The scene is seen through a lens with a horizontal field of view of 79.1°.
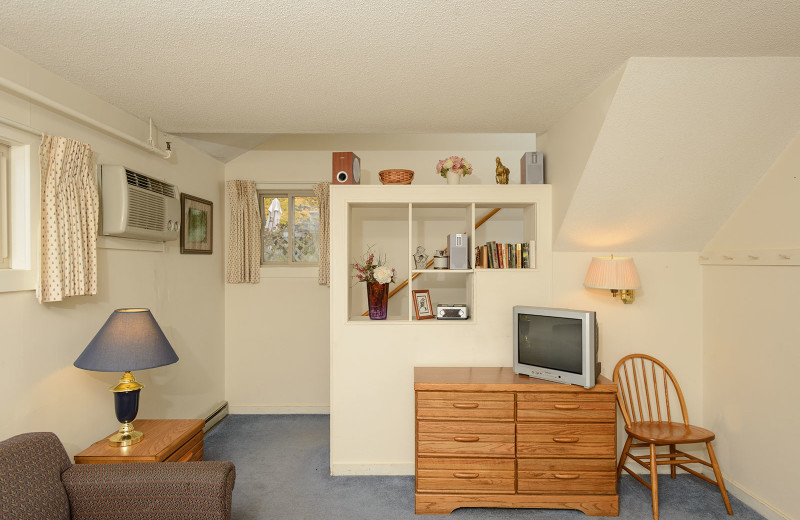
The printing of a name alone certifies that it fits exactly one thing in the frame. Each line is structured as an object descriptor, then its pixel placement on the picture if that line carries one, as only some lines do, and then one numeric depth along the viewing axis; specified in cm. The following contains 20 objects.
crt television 273
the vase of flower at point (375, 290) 326
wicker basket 328
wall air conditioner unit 264
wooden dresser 273
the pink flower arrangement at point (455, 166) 336
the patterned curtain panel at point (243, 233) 435
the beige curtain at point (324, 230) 435
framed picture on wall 370
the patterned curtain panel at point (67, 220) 224
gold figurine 329
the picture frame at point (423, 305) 333
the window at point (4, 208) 214
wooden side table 227
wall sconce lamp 289
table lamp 227
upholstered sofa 193
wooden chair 272
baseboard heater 407
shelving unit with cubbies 325
